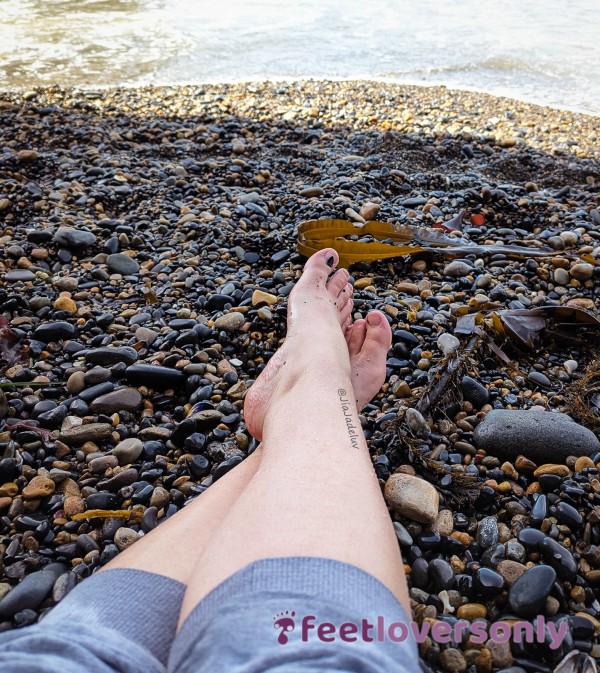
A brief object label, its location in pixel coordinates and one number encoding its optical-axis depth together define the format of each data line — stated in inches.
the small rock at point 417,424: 24.0
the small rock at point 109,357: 28.0
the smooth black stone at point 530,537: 19.5
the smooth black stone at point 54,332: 29.5
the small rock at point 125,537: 20.1
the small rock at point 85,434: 24.0
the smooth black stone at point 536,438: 22.7
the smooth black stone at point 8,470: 21.9
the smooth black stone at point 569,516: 20.1
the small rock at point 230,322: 30.2
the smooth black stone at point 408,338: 29.3
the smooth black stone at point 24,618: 17.7
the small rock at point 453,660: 16.4
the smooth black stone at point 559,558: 18.5
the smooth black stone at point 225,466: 22.7
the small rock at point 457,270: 35.2
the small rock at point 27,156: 48.6
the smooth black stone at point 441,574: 18.6
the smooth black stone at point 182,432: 24.3
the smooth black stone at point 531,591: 17.6
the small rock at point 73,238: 37.2
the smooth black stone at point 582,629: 17.0
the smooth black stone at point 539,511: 20.3
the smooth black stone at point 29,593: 17.9
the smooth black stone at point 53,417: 24.7
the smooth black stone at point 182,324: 30.4
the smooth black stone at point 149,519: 20.7
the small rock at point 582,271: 34.6
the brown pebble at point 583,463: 22.3
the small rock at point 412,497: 20.4
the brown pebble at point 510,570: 18.4
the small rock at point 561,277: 34.5
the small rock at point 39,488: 21.4
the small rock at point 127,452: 23.3
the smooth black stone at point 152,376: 26.9
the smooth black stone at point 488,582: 18.2
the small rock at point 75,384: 26.5
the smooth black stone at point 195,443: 23.9
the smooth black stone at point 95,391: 26.0
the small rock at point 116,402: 25.6
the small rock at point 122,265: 35.9
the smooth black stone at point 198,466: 22.9
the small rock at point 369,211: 40.8
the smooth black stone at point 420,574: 18.7
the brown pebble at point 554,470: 22.0
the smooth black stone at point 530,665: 16.2
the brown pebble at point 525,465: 22.3
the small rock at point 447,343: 28.3
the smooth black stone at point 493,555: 19.1
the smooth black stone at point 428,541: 19.8
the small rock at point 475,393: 25.8
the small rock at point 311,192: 44.5
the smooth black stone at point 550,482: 21.6
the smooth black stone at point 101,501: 21.4
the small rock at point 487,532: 19.8
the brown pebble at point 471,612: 17.7
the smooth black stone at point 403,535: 19.7
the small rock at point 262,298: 31.8
